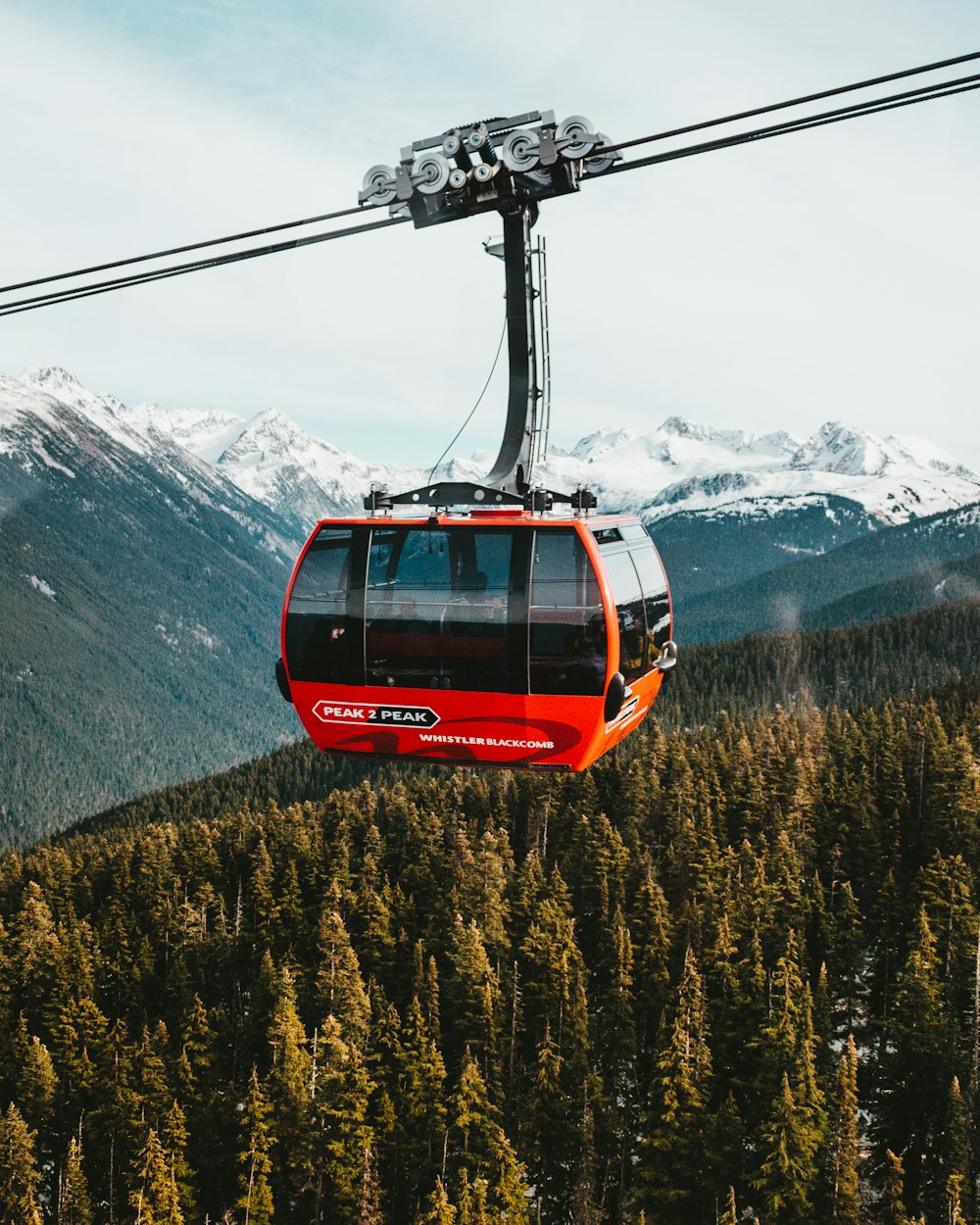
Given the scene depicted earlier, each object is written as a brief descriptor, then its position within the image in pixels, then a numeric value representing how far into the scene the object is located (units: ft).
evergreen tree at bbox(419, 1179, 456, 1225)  144.15
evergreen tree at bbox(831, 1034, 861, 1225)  152.87
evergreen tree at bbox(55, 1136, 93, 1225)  179.06
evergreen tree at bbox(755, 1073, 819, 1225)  155.84
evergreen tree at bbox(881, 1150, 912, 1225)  157.28
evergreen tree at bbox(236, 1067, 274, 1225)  174.60
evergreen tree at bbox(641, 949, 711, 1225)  167.12
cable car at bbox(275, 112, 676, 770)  49.44
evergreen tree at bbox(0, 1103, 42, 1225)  172.14
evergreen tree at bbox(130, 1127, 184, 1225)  162.50
